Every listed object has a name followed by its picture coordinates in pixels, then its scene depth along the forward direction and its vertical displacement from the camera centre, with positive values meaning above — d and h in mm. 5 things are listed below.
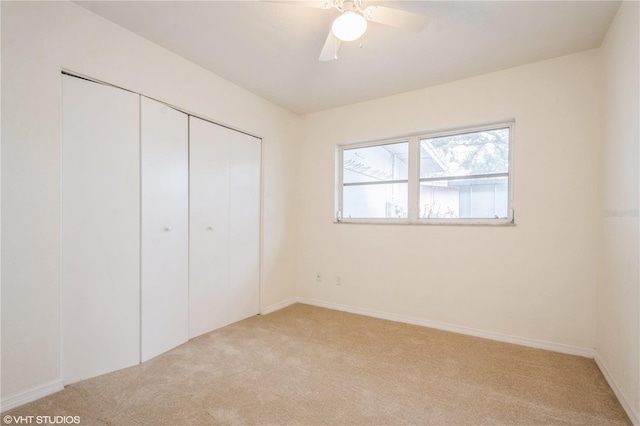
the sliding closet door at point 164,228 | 2273 -145
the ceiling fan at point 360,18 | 1603 +1129
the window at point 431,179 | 2791 +367
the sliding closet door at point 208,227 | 2678 -153
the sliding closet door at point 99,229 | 1890 -133
